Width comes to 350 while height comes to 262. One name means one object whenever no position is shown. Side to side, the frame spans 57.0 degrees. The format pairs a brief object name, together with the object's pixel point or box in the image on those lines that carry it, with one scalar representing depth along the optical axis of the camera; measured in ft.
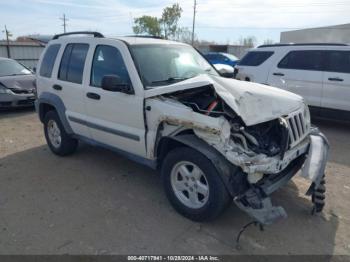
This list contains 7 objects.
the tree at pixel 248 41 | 177.88
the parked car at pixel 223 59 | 67.05
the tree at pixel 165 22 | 148.56
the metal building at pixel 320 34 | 96.68
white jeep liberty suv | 10.10
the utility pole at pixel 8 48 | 58.95
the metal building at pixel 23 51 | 58.90
